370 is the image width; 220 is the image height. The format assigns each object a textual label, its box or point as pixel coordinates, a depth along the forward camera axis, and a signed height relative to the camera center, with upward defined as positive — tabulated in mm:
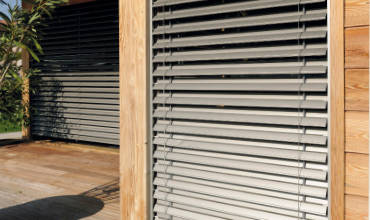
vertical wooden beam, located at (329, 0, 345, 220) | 1560 -16
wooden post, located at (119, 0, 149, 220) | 2074 -22
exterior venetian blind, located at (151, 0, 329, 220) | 1661 -29
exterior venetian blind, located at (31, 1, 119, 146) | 5961 +444
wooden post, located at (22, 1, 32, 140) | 6567 +124
